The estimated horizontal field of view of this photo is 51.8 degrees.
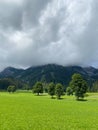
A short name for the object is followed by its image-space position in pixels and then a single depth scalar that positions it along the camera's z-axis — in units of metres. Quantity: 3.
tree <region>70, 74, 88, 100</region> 52.36
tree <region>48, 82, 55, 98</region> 63.52
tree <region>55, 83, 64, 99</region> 59.14
